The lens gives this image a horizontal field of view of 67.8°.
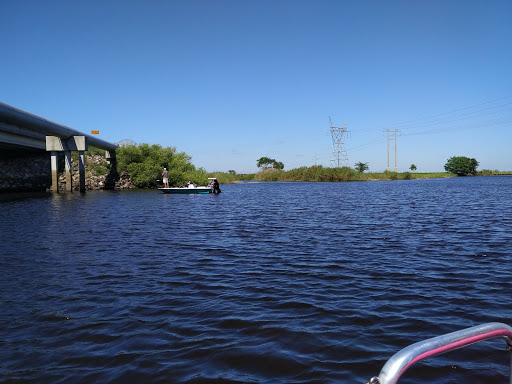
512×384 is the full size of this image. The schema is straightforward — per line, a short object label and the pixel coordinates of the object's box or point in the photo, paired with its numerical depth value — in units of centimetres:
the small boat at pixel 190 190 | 4319
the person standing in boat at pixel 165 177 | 4853
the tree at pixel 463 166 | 14888
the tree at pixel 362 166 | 17675
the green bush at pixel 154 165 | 5919
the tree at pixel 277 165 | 19049
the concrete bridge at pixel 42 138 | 3427
